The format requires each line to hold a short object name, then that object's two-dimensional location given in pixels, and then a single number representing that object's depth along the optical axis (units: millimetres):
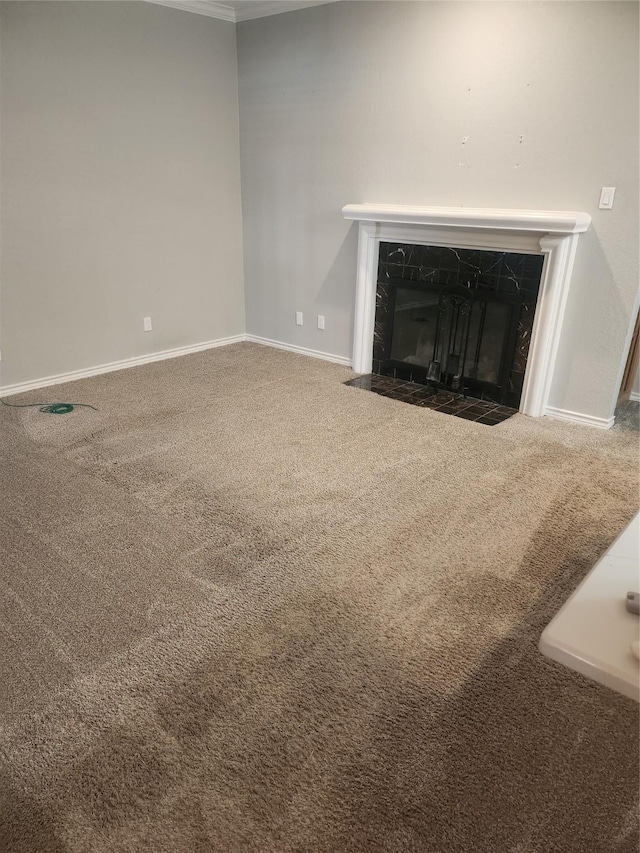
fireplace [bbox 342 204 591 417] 3207
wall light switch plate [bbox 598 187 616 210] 3021
